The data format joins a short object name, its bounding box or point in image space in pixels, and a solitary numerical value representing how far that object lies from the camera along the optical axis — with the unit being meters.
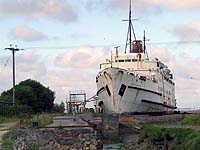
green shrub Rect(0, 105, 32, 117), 52.71
